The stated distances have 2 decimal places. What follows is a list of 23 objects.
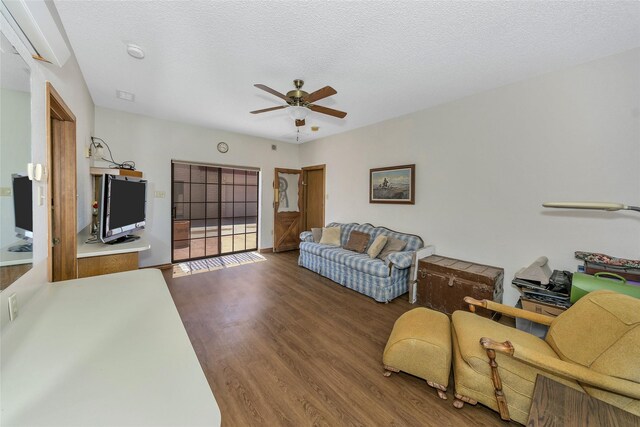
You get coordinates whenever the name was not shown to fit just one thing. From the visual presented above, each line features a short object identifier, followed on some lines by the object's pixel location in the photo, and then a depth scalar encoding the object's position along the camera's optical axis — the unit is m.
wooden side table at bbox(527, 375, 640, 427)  0.94
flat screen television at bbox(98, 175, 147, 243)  2.23
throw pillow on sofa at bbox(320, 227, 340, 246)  4.47
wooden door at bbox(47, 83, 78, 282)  2.01
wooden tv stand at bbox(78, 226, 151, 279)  2.10
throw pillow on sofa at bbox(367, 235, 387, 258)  3.59
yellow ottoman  1.72
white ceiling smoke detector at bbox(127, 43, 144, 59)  2.15
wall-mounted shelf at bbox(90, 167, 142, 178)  2.96
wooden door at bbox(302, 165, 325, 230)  5.54
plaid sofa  3.19
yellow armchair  1.23
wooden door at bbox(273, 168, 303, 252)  5.68
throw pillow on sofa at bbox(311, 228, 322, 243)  4.75
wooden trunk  2.62
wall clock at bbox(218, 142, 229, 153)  4.83
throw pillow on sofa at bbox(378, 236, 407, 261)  3.57
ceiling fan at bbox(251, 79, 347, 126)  2.33
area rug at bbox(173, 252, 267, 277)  4.23
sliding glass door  4.77
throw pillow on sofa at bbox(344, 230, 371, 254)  3.98
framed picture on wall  3.71
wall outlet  0.99
